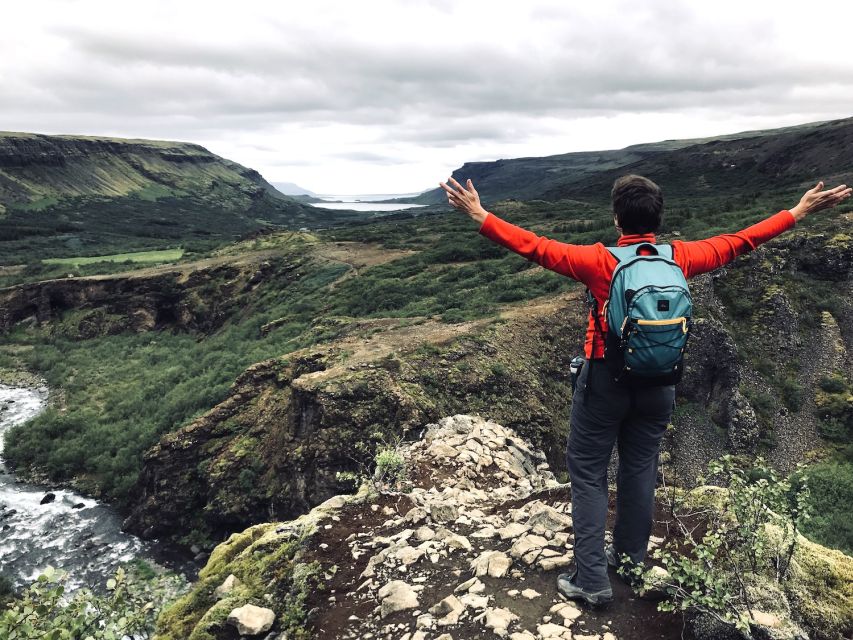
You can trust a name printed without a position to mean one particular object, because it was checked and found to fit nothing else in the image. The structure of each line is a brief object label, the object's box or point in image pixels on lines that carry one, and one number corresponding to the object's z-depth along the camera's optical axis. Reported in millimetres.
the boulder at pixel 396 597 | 4359
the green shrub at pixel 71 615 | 2967
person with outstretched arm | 3561
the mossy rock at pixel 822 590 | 3520
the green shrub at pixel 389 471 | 6910
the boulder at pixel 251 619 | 4410
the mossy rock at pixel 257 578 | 4660
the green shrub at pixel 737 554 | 3283
